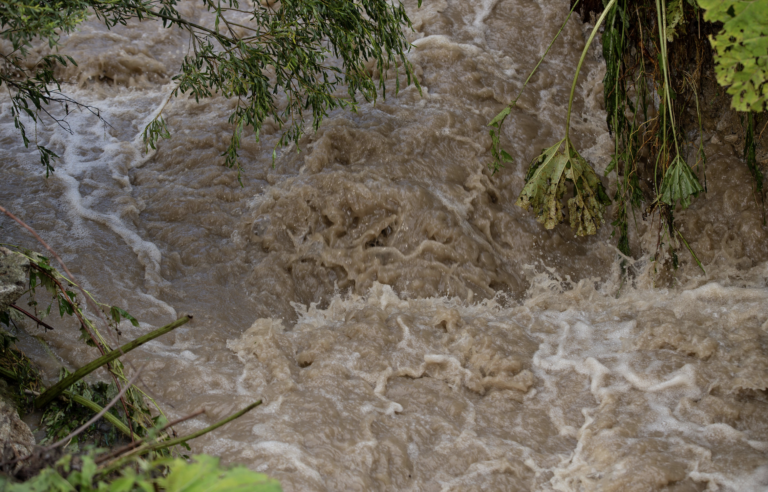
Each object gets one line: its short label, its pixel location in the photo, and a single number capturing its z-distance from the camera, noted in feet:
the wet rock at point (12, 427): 16.58
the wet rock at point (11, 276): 18.39
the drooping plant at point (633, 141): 27.61
